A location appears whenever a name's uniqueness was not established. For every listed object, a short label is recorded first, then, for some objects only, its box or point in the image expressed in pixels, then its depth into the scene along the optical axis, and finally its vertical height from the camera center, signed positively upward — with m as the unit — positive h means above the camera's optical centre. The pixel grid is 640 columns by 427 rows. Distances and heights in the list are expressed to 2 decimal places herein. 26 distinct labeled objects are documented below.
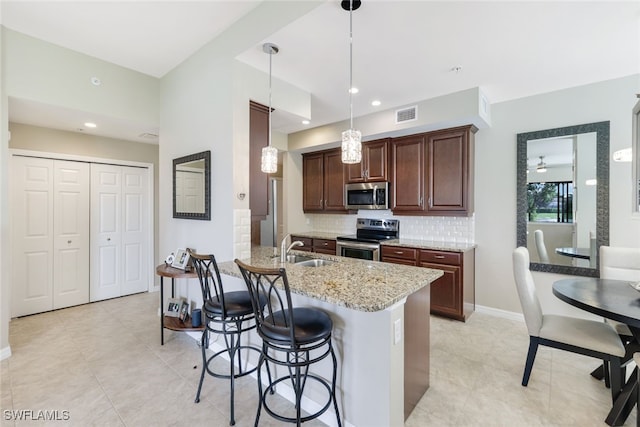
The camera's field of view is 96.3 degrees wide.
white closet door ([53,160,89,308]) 4.02 -0.31
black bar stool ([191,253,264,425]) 2.06 -0.70
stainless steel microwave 4.36 +0.28
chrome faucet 2.60 -0.37
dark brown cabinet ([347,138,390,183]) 4.34 +0.76
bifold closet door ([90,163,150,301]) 4.36 -0.29
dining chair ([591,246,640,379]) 2.58 -0.46
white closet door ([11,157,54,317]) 3.70 -0.30
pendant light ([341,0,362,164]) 2.04 +0.48
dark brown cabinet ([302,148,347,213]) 4.93 +0.55
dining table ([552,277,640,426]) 1.76 -0.60
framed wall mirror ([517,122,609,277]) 3.13 +0.19
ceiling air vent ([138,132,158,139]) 4.14 +1.14
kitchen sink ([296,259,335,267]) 2.69 -0.47
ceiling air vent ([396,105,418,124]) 3.77 +1.32
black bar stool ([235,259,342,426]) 1.59 -0.69
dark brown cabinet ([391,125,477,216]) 3.69 +0.55
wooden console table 2.84 -1.13
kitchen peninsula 1.62 -0.76
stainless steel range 4.14 -0.39
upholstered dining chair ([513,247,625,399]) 1.99 -0.90
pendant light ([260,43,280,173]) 2.44 +0.47
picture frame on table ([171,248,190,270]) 2.99 -0.50
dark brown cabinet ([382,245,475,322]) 3.52 -0.83
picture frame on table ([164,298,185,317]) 3.12 -1.05
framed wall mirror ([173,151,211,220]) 2.94 +0.29
